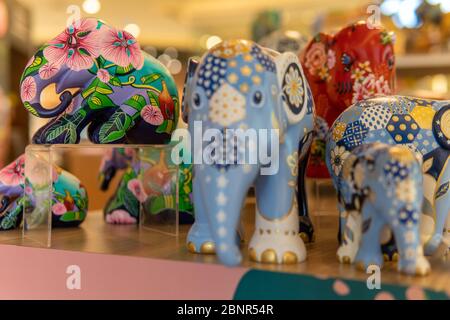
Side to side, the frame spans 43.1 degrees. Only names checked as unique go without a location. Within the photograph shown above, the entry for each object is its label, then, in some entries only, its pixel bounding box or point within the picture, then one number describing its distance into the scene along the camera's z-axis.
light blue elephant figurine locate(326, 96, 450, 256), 0.77
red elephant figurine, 1.02
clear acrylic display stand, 0.94
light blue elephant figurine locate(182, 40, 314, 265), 0.66
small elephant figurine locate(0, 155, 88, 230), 1.05
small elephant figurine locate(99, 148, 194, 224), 1.07
